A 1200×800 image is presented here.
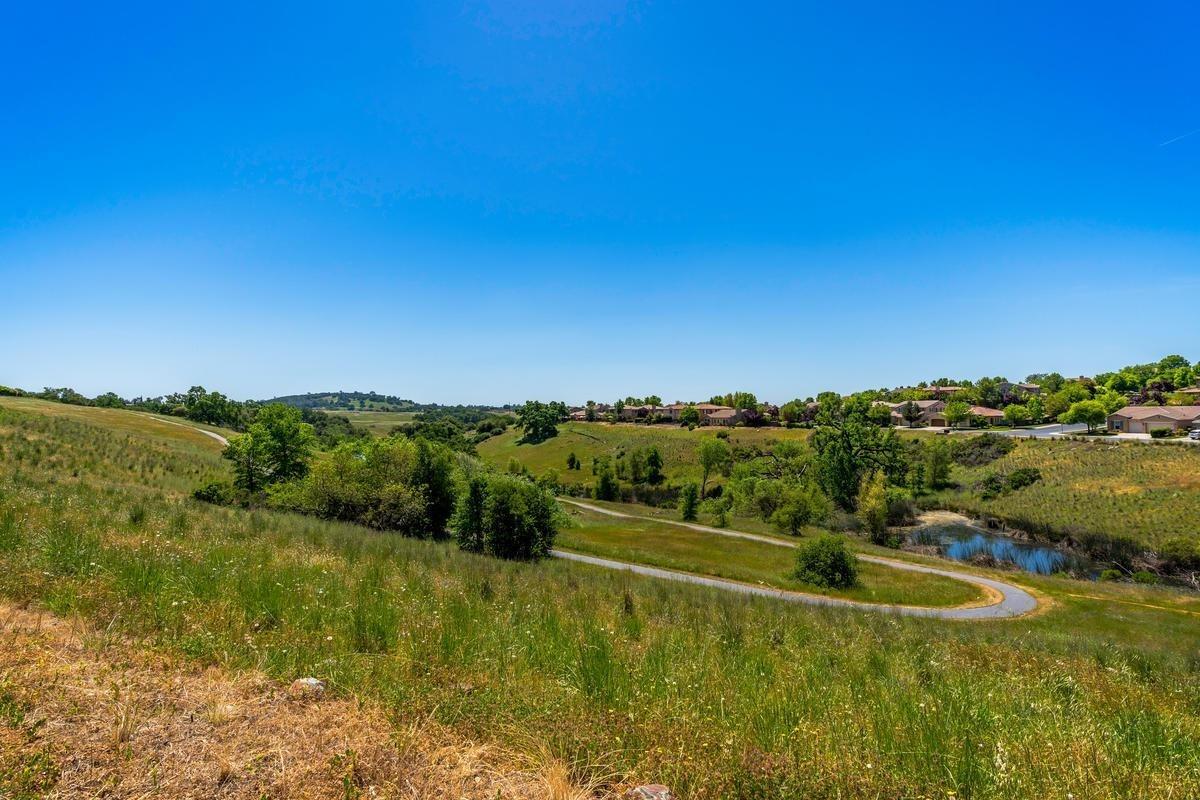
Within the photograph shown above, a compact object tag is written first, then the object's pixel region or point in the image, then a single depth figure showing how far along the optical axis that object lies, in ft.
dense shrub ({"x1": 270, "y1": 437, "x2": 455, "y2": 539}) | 92.58
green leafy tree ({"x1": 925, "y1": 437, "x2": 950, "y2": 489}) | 244.42
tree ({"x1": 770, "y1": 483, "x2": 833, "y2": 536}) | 174.84
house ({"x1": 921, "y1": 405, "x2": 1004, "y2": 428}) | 366.43
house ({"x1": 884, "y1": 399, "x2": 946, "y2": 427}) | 408.67
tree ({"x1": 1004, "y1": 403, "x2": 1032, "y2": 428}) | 343.26
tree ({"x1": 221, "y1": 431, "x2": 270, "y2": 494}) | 108.78
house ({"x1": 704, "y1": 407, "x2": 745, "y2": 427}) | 428.15
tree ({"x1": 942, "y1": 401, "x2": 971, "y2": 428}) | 353.72
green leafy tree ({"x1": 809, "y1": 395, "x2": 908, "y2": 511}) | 234.79
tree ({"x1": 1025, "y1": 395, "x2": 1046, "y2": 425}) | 356.59
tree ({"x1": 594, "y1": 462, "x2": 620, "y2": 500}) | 283.51
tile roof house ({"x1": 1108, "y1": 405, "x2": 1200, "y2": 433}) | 266.57
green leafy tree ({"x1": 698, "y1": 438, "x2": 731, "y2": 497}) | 275.88
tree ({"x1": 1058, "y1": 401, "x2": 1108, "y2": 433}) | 290.56
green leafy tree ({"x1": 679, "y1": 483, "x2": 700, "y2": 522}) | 200.03
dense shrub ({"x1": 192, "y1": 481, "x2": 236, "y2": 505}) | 81.82
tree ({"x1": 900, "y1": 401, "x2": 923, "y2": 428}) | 413.18
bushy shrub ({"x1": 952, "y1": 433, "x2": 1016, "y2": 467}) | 260.21
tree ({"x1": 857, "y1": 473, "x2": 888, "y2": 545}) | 179.73
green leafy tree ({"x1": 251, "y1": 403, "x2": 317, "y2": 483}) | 117.08
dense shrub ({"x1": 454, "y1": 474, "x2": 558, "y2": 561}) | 97.96
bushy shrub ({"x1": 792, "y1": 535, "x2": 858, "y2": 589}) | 99.30
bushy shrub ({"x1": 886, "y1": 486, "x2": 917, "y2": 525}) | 207.41
